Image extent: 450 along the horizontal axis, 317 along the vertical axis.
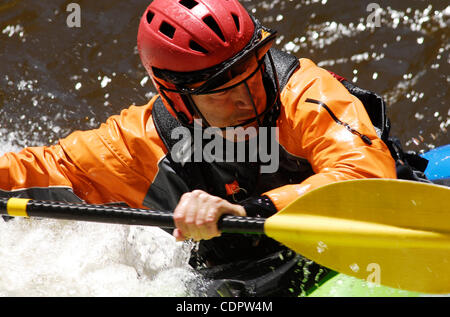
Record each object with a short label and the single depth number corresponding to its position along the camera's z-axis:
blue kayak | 5.07
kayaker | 5.04
